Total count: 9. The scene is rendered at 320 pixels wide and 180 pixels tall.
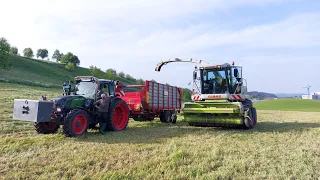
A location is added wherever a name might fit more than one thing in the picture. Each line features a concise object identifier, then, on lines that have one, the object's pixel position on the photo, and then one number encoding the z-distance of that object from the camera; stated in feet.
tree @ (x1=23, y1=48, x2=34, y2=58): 329.89
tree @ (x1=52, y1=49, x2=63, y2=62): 388.37
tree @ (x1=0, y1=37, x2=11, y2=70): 148.15
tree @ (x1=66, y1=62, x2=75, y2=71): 264.31
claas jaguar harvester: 33.88
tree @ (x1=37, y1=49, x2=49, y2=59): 368.68
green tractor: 25.82
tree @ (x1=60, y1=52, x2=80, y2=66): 313.32
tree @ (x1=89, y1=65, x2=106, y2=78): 204.68
